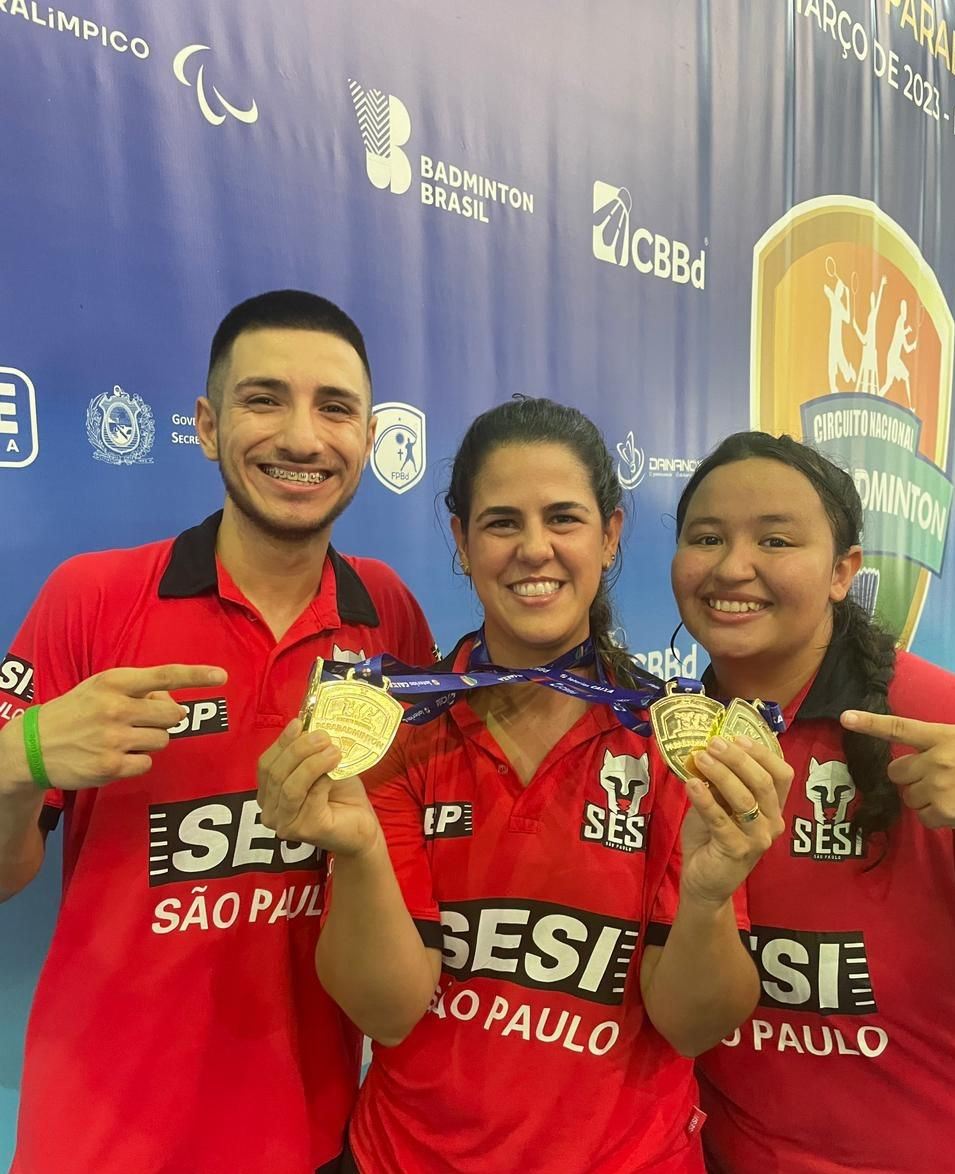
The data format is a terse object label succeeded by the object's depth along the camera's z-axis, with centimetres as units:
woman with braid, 126
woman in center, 107
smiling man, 132
